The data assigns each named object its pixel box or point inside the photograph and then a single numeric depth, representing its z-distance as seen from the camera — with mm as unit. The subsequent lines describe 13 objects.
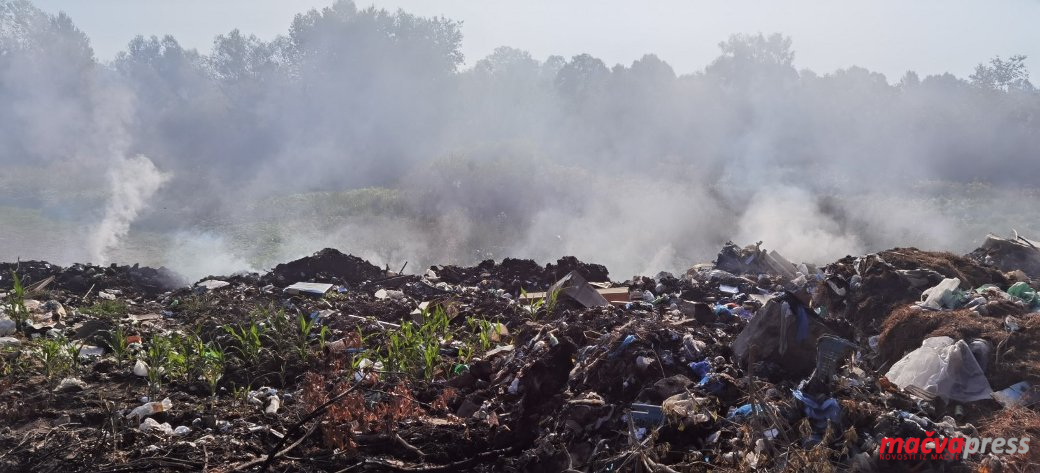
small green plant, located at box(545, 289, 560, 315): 6400
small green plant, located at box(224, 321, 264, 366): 4879
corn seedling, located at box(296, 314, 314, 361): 4971
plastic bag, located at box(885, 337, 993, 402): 3496
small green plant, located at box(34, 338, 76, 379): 4570
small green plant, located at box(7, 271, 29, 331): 5859
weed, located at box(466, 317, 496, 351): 5391
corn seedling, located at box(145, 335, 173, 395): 4301
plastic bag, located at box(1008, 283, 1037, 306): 5055
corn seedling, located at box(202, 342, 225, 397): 4445
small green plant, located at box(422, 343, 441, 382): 4680
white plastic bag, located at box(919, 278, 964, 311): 4922
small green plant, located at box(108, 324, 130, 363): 4968
